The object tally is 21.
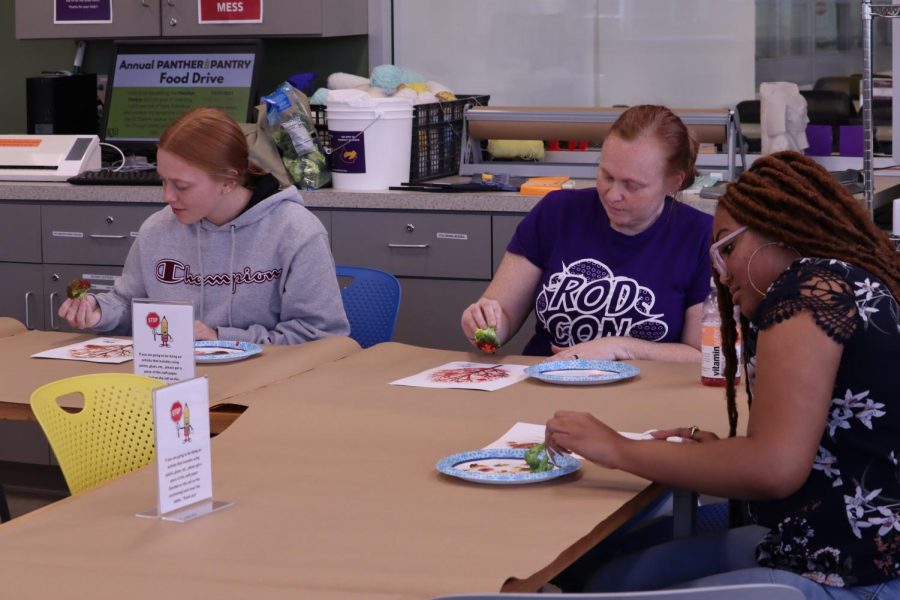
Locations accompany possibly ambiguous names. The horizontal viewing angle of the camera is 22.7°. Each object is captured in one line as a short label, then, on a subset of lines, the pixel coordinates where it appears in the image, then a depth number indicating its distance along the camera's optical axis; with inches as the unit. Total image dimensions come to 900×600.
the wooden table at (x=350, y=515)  98.6
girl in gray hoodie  200.0
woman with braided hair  108.9
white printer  308.8
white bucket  283.1
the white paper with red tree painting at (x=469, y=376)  163.0
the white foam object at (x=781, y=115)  285.2
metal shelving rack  209.5
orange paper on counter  268.3
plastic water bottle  156.6
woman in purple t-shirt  181.9
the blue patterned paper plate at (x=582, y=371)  162.3
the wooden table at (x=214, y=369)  156.8
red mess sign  311.1
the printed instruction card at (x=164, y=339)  154.4
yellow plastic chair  138.6
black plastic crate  292.3
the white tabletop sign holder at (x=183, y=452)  109.4
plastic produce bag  287.0
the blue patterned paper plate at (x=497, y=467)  120.9
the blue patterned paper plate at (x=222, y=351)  178.8
